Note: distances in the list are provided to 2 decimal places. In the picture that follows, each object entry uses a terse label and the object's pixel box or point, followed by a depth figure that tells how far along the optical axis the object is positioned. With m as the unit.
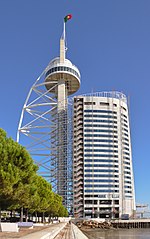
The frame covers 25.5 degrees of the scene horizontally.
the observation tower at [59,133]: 183.38
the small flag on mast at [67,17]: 195.27
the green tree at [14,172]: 36.31
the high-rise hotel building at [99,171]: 185.00
